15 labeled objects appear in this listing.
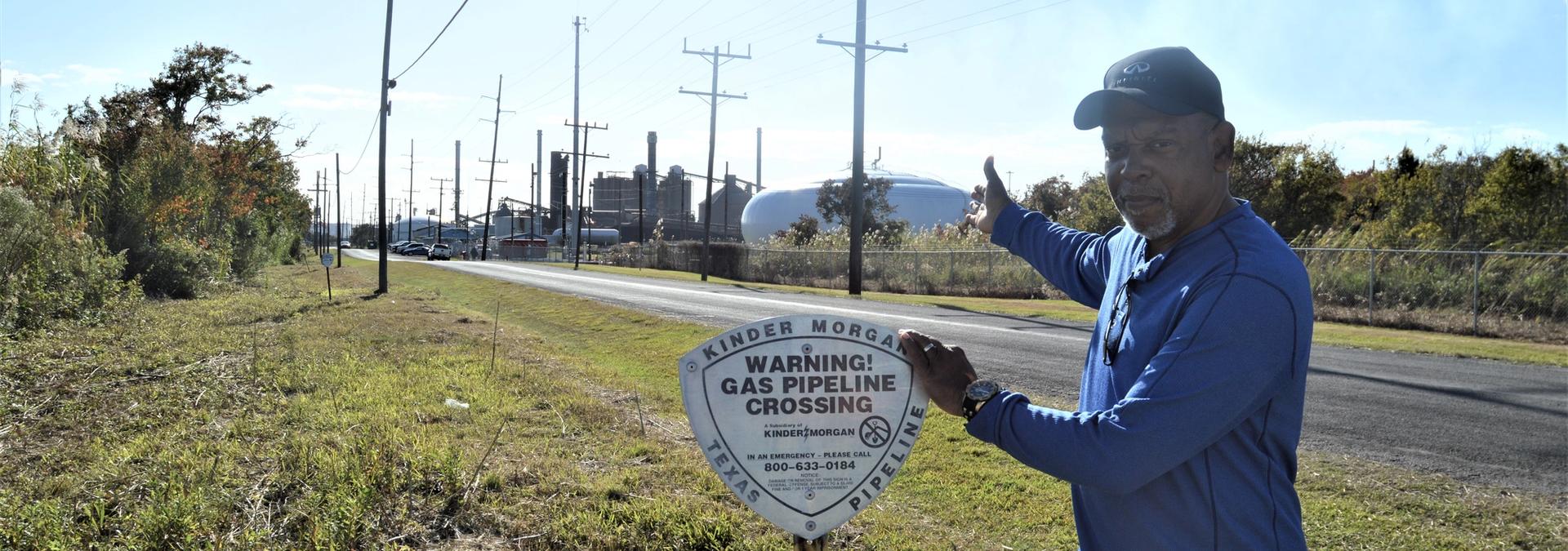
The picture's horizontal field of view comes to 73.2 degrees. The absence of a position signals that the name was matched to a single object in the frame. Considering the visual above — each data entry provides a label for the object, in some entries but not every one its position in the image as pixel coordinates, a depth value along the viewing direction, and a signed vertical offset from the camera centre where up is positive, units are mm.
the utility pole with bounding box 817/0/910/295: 27031 +2074
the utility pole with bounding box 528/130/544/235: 100062 +7605
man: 1893 -202
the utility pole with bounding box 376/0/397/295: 24425 +1258
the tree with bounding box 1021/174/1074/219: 54938 +3038
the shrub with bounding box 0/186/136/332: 10094 -558
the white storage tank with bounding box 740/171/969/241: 90375 +3546
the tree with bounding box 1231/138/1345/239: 27281 +2009
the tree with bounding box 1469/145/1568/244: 19891 +1427
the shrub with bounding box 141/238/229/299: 18219 -836
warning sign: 2641 -397
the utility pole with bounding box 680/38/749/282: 42906 +5023
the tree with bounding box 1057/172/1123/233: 30469 +1260
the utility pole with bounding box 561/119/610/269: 60316 +2378
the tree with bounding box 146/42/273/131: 29266 +3947
